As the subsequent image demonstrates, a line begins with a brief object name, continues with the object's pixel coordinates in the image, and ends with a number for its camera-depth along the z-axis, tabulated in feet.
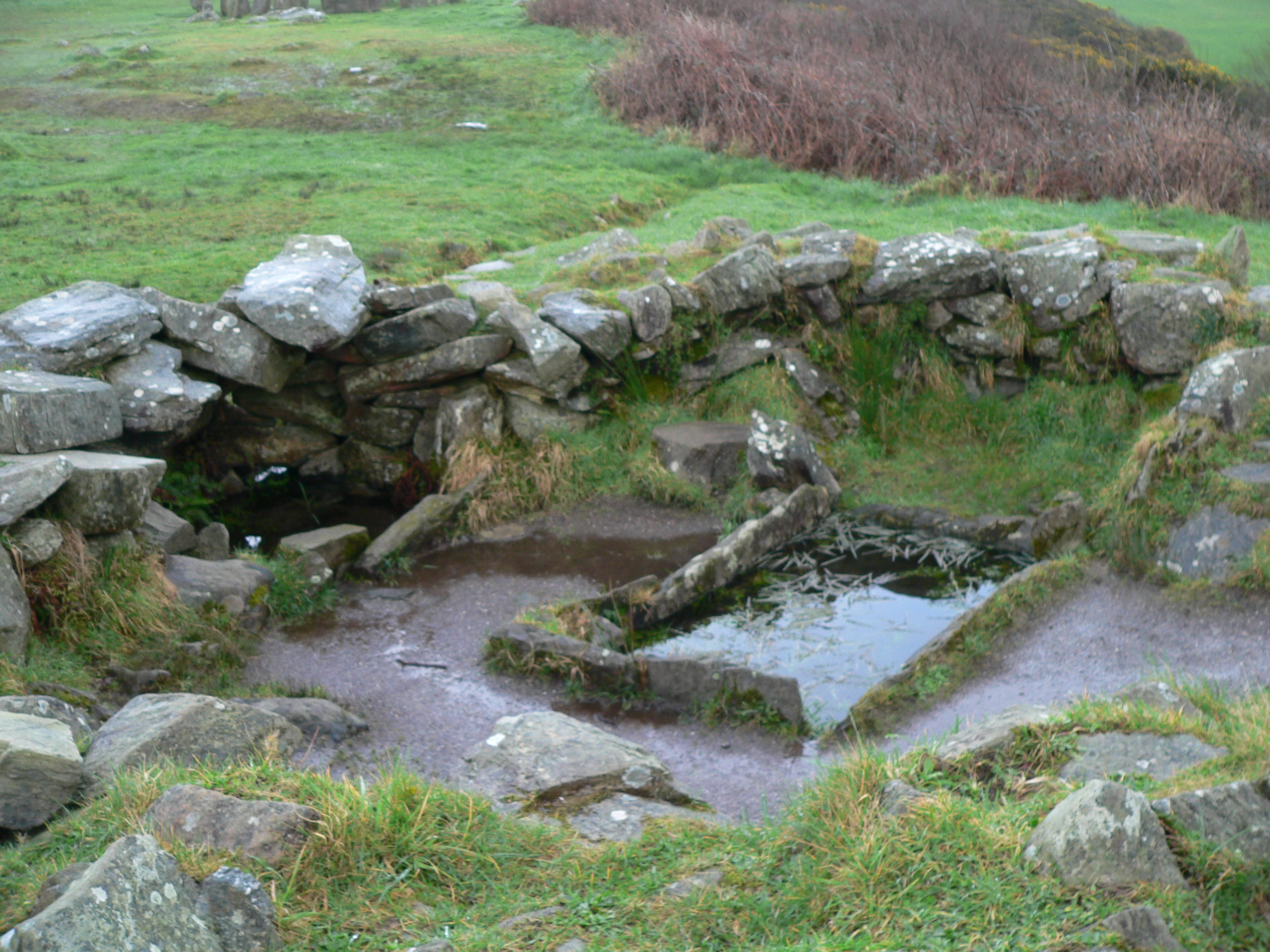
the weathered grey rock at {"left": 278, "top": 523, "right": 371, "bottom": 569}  28.35
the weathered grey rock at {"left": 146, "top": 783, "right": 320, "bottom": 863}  12.03
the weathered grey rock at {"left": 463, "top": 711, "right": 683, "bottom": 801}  15.88
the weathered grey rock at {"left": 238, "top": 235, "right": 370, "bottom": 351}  29.66
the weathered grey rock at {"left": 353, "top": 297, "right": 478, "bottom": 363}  31.50
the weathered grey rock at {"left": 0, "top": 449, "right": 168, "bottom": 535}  23.03
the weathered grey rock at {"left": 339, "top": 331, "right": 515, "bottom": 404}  31.89
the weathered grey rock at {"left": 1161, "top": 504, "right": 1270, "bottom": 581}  23.17
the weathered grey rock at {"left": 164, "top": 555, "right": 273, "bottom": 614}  24.34
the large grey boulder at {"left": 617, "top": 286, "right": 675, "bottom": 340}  33.55
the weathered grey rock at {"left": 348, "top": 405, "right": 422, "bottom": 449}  33.09
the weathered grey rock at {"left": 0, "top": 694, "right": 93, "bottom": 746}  16.29
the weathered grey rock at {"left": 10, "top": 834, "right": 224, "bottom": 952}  9.13
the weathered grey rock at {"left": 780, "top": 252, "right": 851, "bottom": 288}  34.53
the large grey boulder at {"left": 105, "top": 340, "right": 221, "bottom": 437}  27.53
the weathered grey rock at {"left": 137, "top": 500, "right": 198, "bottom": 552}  25.44
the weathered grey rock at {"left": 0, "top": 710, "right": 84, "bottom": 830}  13.47
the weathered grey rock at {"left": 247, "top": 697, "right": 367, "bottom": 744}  19.44
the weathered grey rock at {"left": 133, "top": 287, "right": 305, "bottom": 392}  29.53
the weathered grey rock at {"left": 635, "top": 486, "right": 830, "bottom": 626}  26.40
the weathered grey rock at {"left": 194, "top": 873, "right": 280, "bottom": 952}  10.51
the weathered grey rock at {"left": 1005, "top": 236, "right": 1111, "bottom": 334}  32.89
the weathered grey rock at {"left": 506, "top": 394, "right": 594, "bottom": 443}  32.78
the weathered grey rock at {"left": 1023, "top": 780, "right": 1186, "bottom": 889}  10.42
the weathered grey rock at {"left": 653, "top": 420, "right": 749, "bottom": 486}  31.89
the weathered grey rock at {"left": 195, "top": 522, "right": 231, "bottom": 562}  27.14
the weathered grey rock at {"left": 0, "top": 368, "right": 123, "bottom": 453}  23.79
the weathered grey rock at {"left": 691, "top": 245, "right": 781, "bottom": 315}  34.58
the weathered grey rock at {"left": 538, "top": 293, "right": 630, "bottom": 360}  32.78
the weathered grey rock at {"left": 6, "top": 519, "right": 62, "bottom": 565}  21.94
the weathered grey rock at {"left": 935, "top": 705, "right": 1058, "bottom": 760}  13.61
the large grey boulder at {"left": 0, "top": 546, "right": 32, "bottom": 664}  20.27
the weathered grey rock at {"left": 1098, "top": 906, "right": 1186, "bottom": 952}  9.64
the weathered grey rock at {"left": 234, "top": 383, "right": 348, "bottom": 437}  32.55
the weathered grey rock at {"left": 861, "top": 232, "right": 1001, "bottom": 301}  33.88
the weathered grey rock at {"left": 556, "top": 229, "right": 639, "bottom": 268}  40.32
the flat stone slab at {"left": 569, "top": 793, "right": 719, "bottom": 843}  14.39
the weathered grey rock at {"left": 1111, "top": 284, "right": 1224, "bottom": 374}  30.86
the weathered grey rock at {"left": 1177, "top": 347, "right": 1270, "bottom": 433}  26.45
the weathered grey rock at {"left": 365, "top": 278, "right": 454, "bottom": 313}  31.65
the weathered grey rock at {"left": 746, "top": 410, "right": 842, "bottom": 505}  30.83
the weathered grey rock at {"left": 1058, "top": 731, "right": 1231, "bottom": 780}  13.01
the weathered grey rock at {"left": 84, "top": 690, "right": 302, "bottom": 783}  14.74
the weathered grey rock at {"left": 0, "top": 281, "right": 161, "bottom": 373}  26.86
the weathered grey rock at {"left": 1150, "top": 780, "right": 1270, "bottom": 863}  10.64
